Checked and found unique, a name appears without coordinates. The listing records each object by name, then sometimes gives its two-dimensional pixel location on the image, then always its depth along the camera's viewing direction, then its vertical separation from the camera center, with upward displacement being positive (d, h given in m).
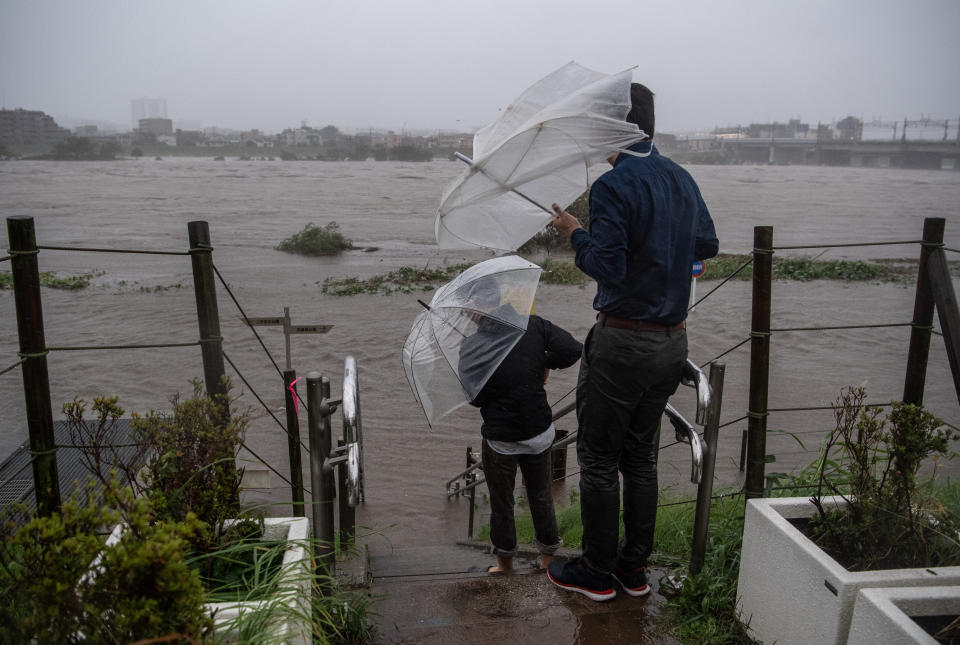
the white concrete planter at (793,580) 2.19 -1.25
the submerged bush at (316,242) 26.33 -2.21
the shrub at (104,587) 1.63 -0.90
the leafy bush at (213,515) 2.02 -1.02
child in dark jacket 3.56 -1.15
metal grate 5.08 -2.20
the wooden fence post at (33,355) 3.00 -0.72
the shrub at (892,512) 2.46 -1.09
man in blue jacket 2.73 -0.53
